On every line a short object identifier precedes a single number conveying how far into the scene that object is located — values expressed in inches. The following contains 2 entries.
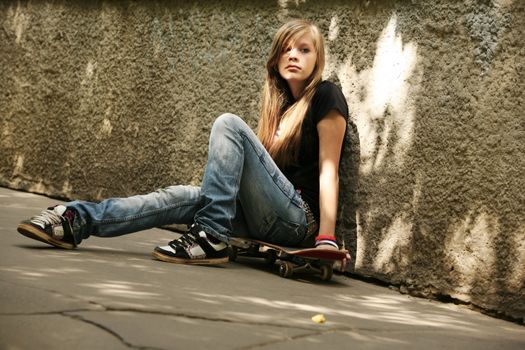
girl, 151.4
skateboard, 146.9
